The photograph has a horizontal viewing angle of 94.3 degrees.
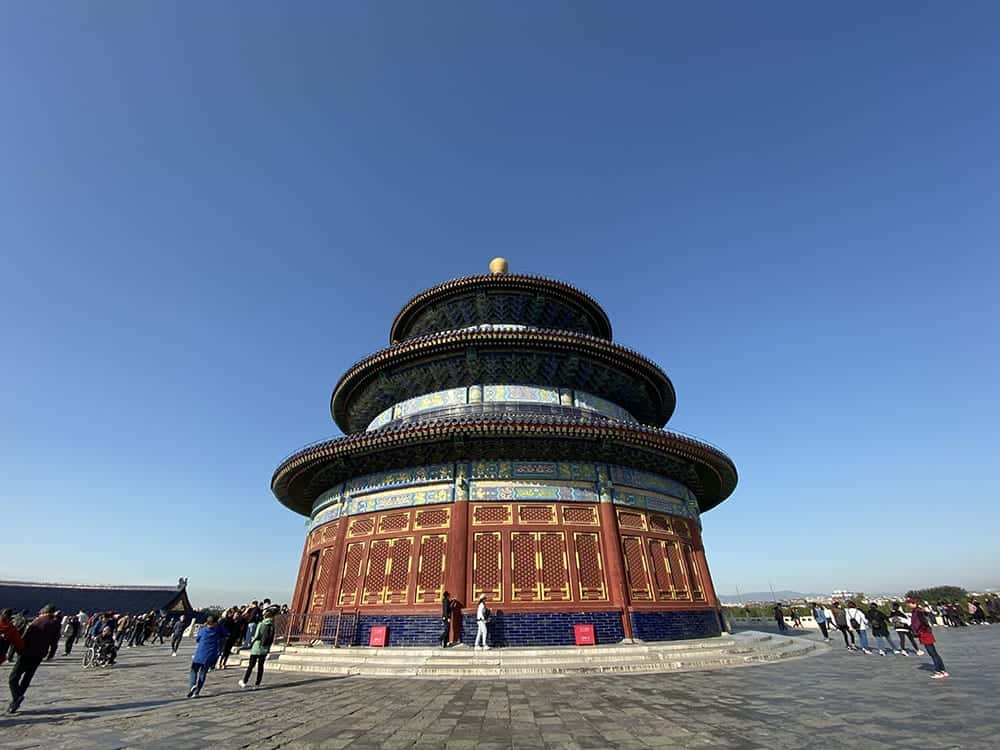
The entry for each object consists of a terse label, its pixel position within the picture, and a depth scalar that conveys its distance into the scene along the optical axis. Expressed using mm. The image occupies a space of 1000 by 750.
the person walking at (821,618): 18738
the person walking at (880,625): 13406
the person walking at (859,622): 14133
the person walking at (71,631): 20234
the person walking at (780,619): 23088
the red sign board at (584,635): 12875
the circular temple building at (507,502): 13750
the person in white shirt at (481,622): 12266
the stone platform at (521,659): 10523
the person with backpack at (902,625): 13008
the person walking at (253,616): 13531
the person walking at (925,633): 9102
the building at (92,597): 38156
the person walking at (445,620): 12592
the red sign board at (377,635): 13484
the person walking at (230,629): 12961
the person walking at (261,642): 9711
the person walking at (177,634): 18895
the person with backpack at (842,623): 15533
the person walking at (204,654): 8515
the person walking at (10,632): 7266
